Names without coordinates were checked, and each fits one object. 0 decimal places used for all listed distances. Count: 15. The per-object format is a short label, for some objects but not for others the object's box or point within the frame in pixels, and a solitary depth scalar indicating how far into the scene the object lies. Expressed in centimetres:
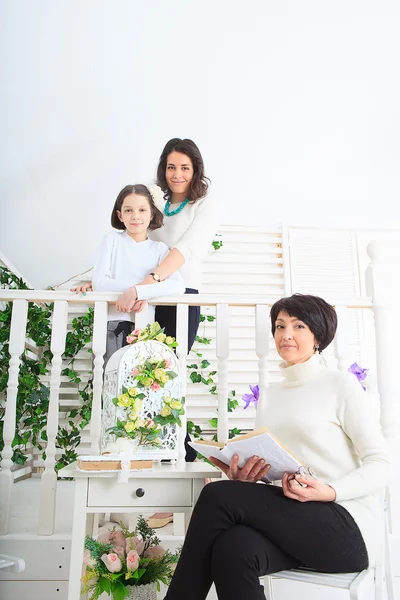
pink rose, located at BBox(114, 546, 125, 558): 167
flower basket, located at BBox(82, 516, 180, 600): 161
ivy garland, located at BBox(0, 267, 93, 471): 298
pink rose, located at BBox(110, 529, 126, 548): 172
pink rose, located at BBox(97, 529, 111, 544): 173
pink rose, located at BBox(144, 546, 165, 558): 172
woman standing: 217
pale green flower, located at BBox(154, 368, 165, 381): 168
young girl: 206
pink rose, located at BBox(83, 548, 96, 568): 162
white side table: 150
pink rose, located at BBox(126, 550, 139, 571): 162
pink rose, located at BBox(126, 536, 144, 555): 169
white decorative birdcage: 167
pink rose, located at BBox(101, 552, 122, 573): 162
